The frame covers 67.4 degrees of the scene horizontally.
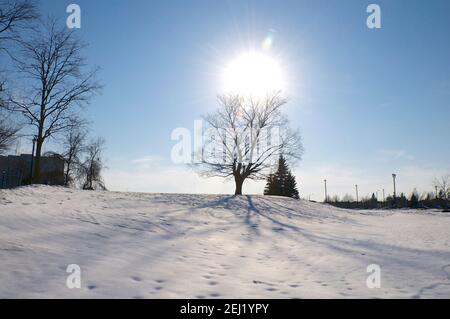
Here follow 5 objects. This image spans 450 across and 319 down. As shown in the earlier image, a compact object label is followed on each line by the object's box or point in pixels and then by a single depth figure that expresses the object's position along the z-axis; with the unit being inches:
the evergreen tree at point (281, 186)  2220.7
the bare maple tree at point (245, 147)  1254.9
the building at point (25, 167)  1987.0
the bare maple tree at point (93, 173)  2073.6
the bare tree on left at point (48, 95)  880.3
